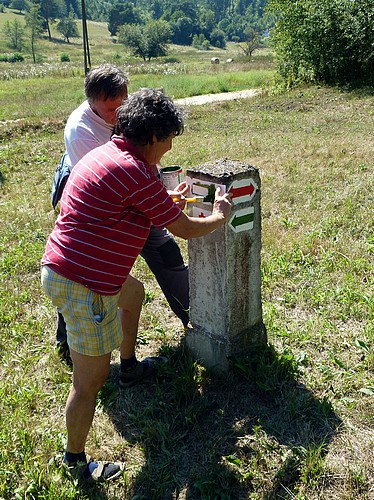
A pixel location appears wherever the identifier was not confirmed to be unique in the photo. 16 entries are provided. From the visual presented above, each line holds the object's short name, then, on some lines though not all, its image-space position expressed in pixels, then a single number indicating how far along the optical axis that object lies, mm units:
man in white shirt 2854
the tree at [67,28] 98562
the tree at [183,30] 135000
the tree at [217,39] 135625
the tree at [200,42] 121812
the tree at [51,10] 104100
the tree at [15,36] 83331
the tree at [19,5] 137750
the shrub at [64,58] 68881
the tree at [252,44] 73500
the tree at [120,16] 122062
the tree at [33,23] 79188
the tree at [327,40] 17109
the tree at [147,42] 76125
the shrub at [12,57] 67062
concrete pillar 2723
